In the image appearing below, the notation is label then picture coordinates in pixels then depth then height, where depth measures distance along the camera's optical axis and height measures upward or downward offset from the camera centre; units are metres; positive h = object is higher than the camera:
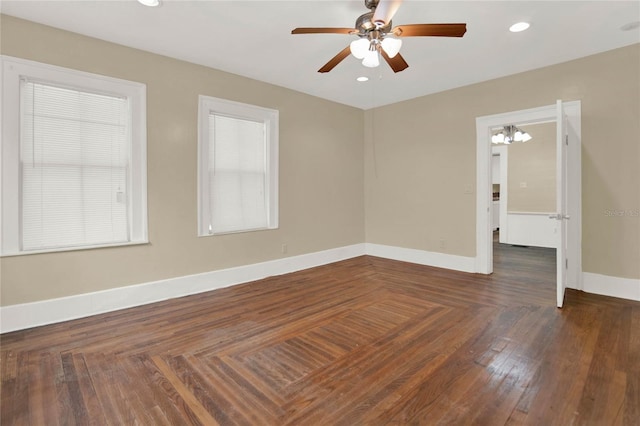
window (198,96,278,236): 3.98 +0.60
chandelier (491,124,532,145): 5.98 +1.46
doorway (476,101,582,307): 3.27 +0.33
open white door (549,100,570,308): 3.21 +0.04
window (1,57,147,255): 2.81 +0.51
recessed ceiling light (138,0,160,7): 2.57 +1.71
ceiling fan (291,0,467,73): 2.26 +1.34
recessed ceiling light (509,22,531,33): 2.95 +1.74
